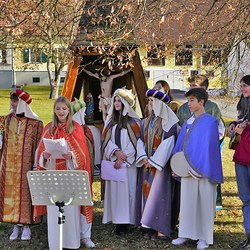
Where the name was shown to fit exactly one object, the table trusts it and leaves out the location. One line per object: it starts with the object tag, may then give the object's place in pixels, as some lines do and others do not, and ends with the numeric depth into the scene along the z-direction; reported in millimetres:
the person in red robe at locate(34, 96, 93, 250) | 6160
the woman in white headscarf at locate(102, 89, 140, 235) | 6723
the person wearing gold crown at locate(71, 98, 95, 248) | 6438
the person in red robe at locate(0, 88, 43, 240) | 6586
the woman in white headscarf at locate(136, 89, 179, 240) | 6445
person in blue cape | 6066
